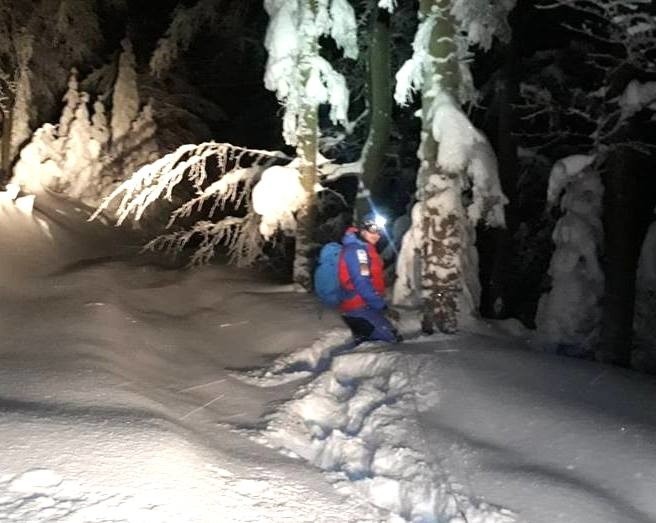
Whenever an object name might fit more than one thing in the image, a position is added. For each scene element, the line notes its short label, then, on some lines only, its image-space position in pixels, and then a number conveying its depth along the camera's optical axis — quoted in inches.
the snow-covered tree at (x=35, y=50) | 792.9
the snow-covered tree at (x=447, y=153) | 364.2
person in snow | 367.2
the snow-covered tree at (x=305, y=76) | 456.1
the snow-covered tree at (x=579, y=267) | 527.8
